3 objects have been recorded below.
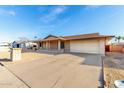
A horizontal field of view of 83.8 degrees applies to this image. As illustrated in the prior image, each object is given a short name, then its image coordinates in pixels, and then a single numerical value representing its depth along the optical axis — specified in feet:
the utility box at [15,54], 20.72
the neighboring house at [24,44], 76.03
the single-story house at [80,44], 32.49
